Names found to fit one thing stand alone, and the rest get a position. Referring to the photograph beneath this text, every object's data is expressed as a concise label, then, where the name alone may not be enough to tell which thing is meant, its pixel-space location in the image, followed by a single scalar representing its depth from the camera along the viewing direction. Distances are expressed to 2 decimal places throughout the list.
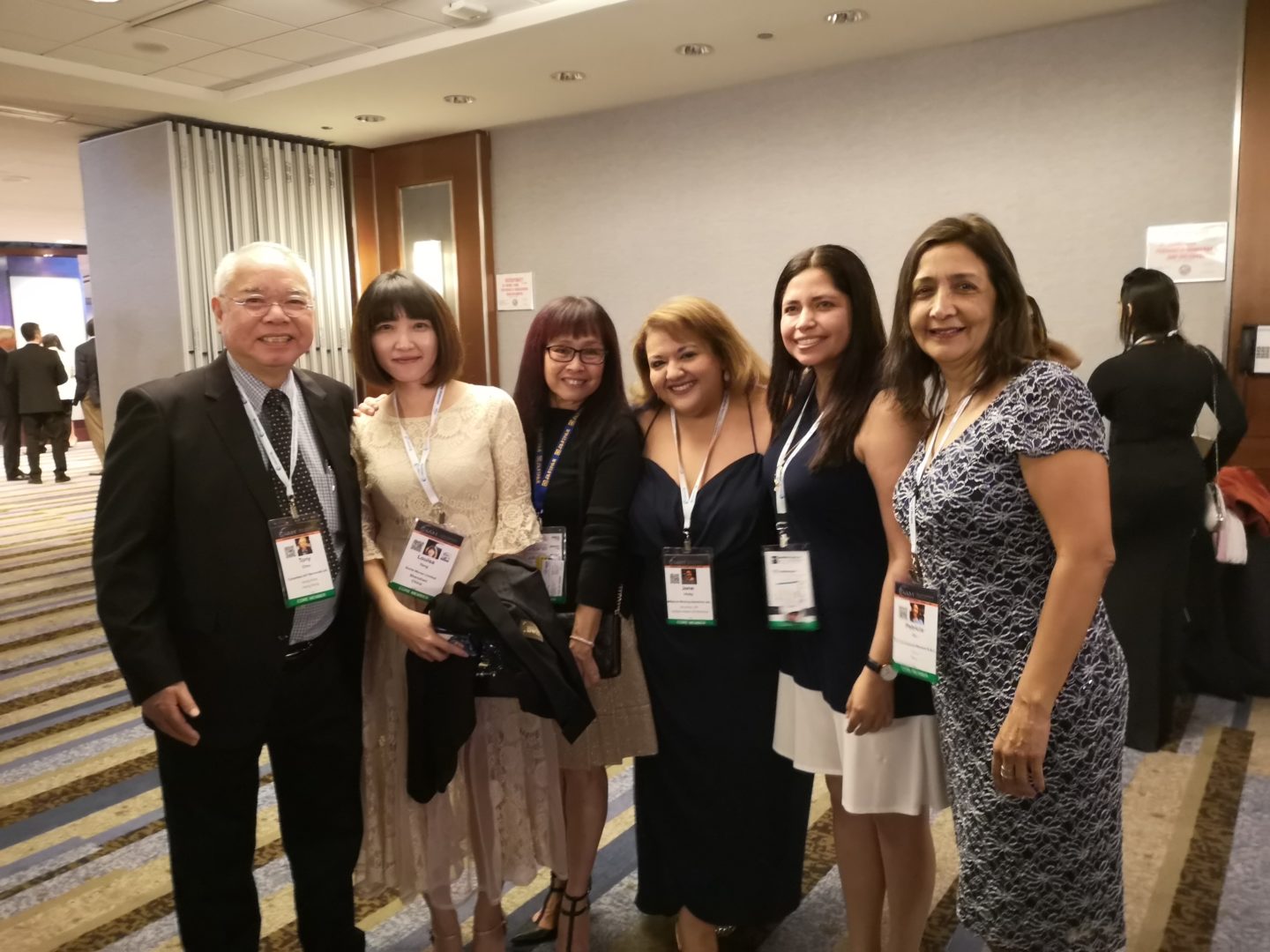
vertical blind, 6.29
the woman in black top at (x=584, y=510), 2.02
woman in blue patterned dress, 1.42
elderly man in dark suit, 1.69
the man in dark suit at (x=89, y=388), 9.37
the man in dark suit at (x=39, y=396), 9.81
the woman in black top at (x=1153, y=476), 3.28
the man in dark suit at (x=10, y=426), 10.08
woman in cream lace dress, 1.98
